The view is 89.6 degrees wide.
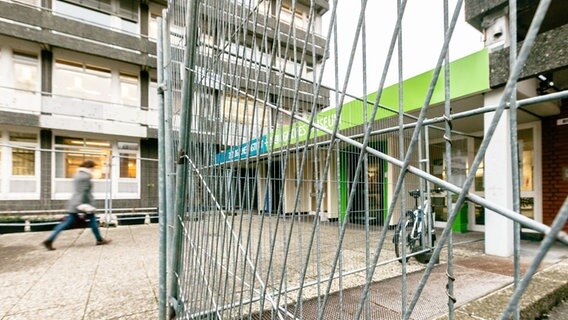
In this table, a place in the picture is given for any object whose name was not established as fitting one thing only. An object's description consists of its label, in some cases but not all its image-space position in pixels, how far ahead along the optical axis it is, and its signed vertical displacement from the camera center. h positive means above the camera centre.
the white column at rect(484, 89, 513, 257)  4.14 -0.33
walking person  5.25 -0.68
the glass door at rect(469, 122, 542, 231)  5.71 -0.12
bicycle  4.16 -1.08
